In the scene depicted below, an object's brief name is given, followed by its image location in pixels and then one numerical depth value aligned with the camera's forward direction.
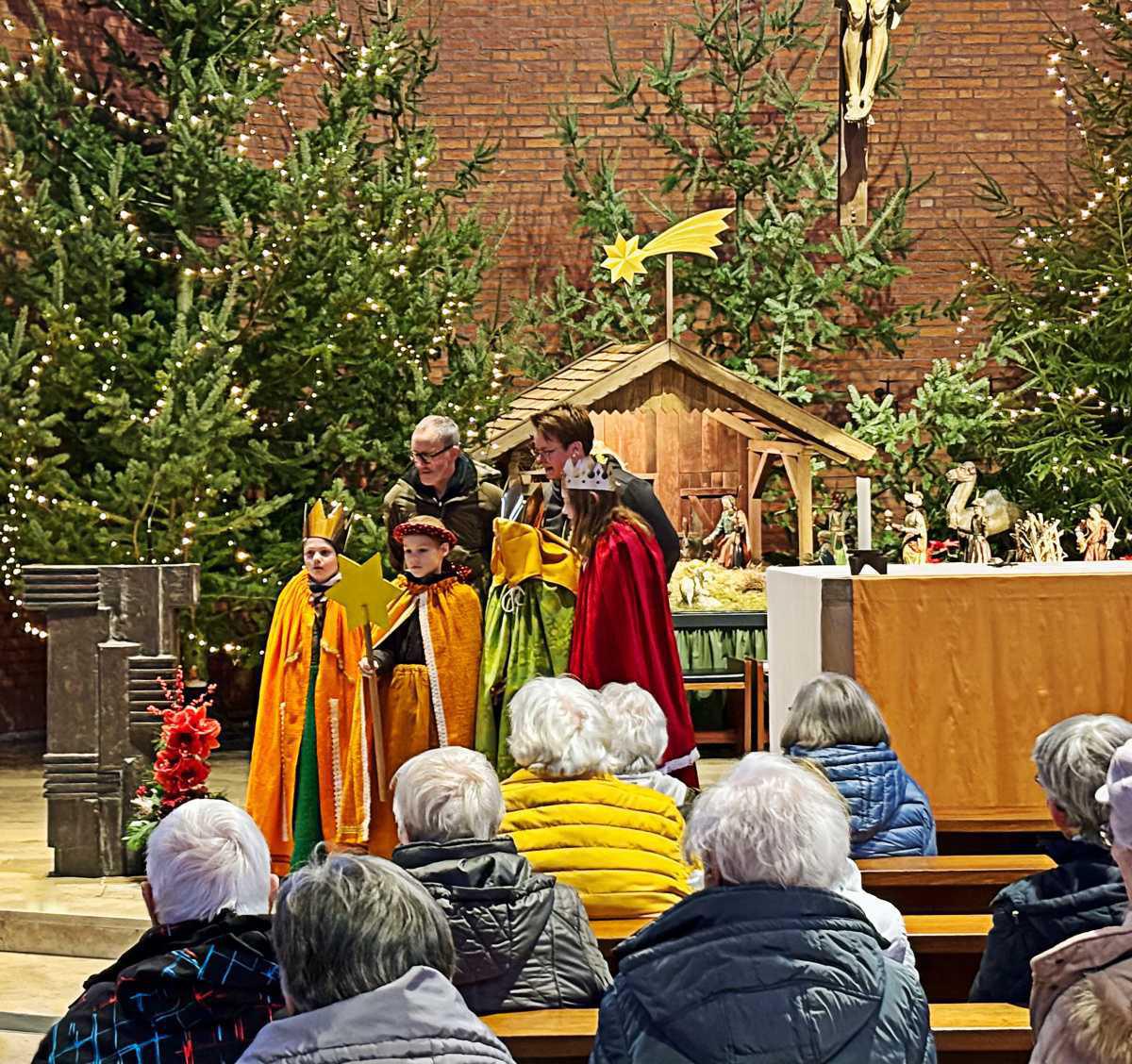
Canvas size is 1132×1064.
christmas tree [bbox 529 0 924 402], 12.59
